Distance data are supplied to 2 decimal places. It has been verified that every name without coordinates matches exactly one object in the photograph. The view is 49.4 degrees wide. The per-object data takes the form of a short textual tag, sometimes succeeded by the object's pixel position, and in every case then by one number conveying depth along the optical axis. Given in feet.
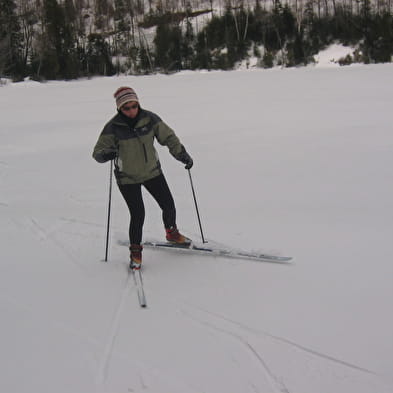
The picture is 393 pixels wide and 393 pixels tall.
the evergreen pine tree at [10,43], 118.32
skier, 11.48
